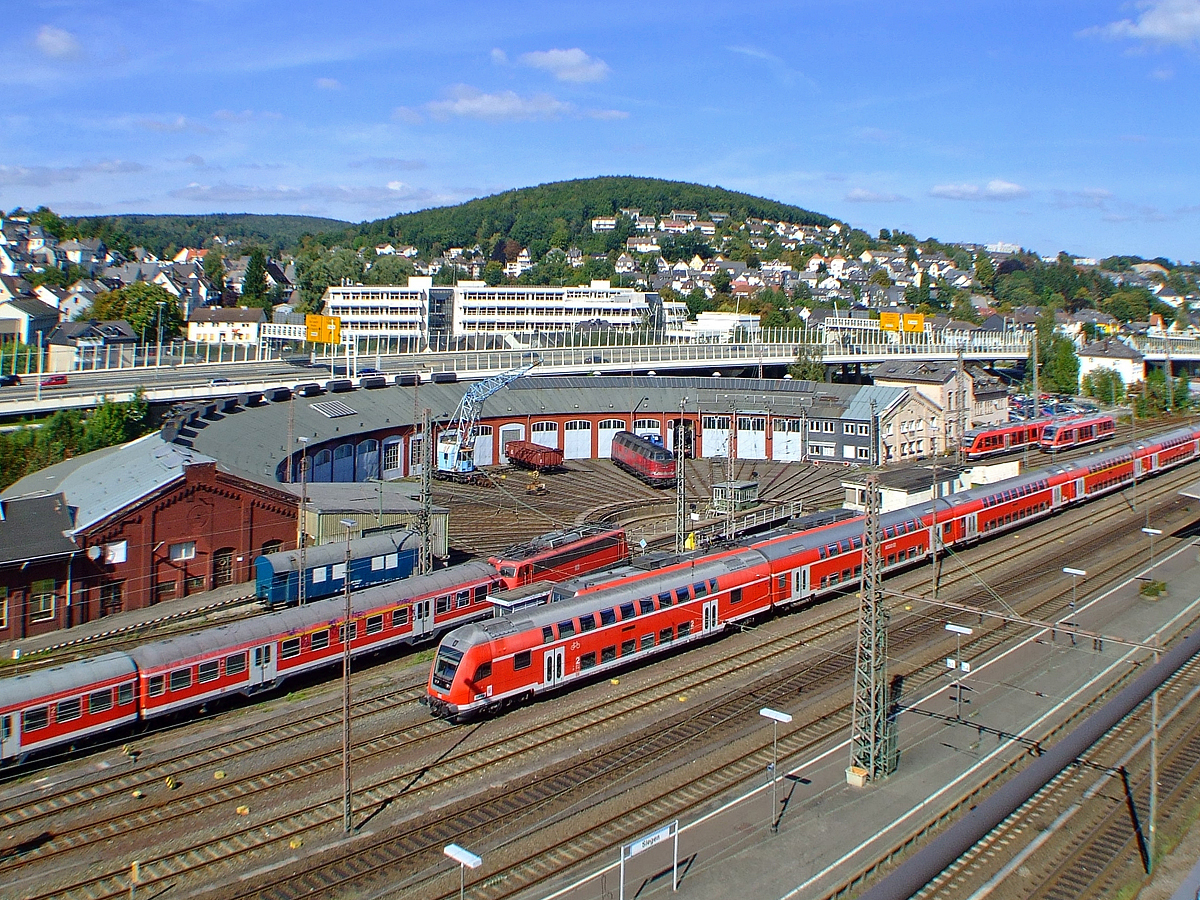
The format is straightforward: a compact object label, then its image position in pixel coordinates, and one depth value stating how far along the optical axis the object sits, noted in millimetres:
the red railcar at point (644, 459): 53344
